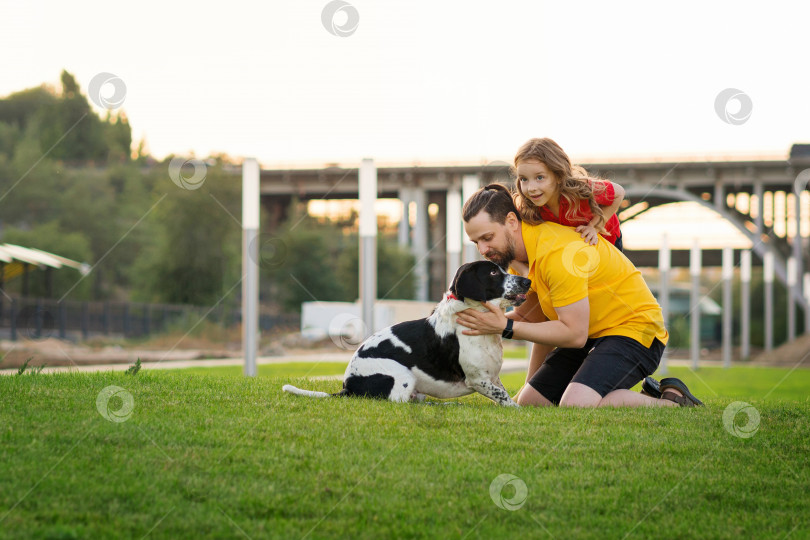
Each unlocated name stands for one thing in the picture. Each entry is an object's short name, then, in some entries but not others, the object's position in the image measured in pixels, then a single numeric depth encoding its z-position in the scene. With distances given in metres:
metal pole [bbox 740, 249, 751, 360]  39.12
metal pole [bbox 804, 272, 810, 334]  46.21
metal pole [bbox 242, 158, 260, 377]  12.13
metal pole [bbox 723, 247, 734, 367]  31.83
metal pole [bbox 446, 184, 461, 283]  14.78
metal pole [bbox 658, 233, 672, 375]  26.22
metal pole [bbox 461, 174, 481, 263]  15.41
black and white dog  5.75
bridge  39.91
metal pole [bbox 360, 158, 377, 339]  12.02
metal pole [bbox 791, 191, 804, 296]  41.23
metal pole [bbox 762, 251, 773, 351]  40.25
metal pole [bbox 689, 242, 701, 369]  27.66
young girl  5.62
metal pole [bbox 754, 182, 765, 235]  38.81
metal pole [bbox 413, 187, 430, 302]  49.34
